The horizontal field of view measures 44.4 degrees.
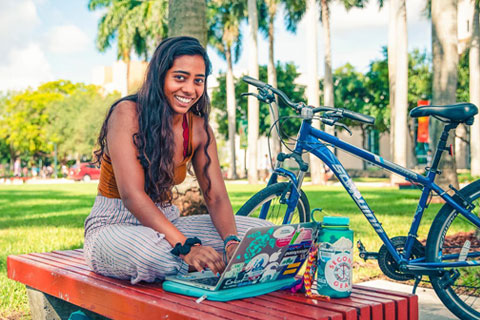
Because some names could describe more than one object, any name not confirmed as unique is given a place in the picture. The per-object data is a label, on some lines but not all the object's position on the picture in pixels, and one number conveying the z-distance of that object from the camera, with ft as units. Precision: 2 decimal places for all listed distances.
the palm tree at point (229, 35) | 109.50
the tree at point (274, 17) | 87.86
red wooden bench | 6.98
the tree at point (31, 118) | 198.39
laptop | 7.54
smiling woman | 8.86
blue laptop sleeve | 7.61
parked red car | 141.79
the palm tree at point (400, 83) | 67.46
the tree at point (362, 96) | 119.75
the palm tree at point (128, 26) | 122.31
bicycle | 11.75
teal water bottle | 7.70
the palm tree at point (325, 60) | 77.41
